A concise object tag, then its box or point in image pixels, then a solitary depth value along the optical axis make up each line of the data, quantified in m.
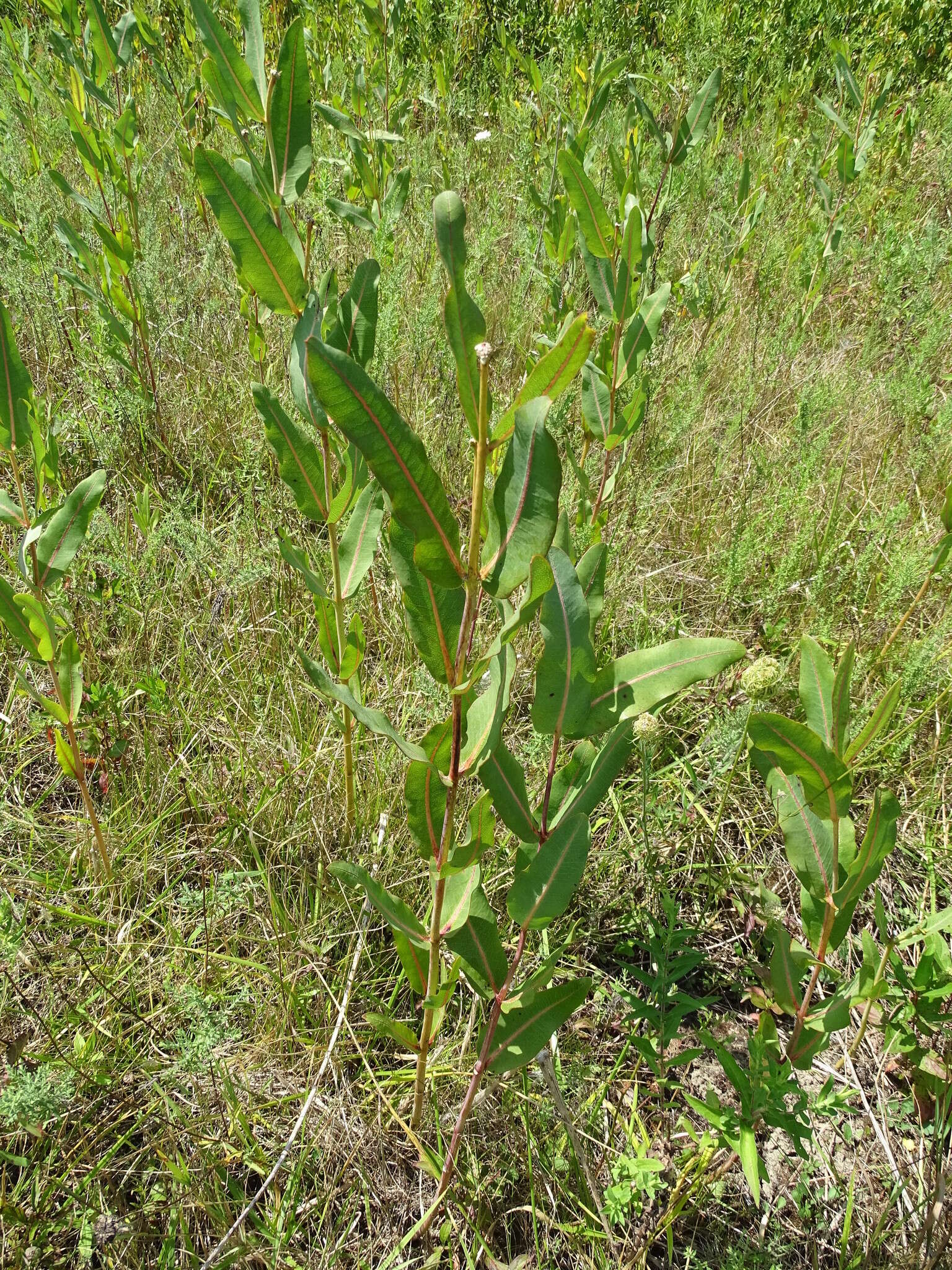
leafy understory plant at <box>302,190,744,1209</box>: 0.75
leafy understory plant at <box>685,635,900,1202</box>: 1.07
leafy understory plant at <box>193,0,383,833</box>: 1.19
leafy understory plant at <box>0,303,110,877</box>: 1.48
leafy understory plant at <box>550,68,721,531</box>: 1.83
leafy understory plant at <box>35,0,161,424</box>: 2.42
